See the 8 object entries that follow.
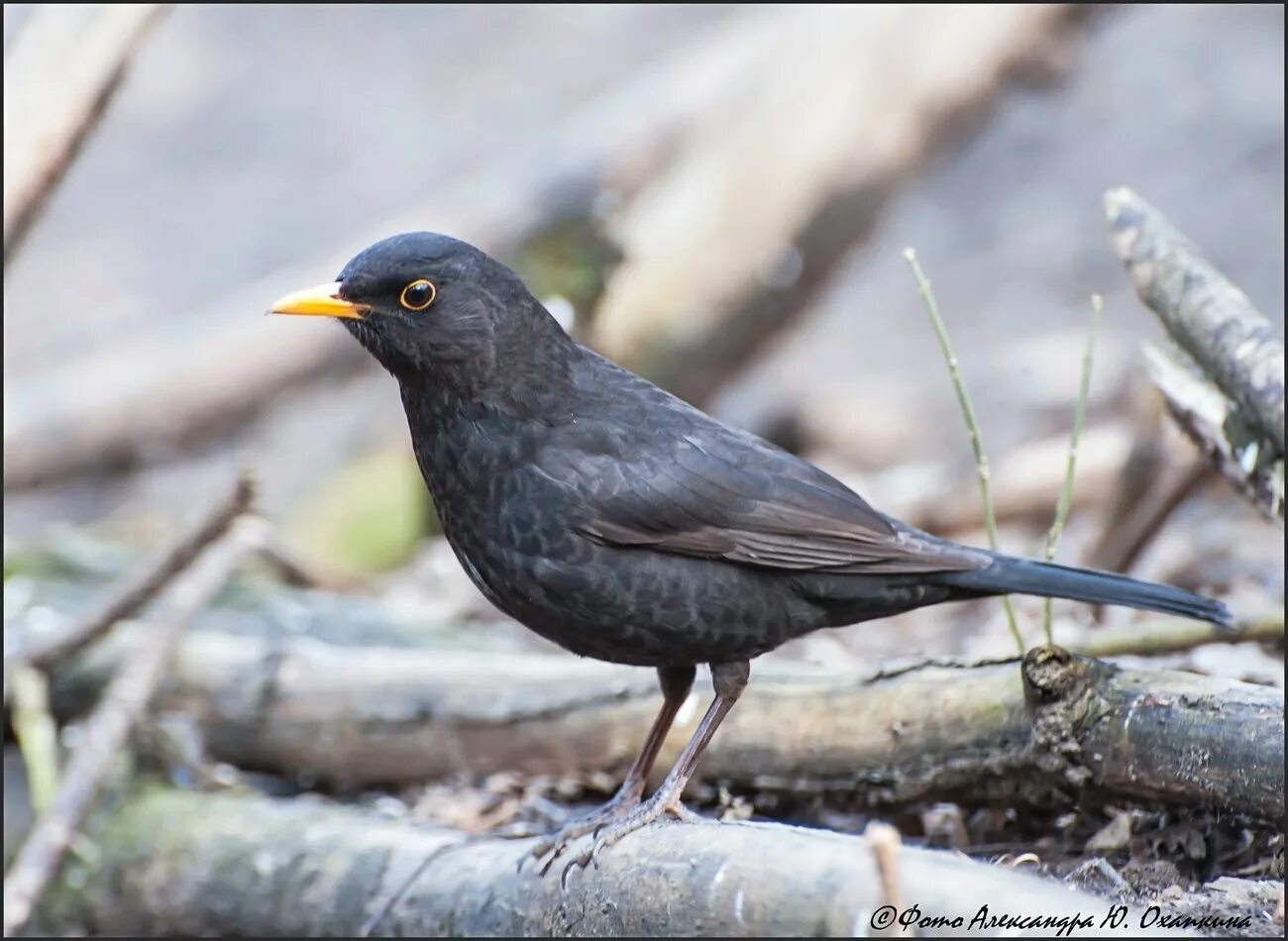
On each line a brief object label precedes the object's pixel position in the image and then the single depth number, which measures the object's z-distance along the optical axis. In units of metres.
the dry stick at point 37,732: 10.39
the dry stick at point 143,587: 10.61
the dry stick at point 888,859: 4.80
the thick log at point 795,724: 7.00
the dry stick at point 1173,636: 9.16
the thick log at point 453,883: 5.19
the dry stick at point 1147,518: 10.93
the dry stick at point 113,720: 9.24
